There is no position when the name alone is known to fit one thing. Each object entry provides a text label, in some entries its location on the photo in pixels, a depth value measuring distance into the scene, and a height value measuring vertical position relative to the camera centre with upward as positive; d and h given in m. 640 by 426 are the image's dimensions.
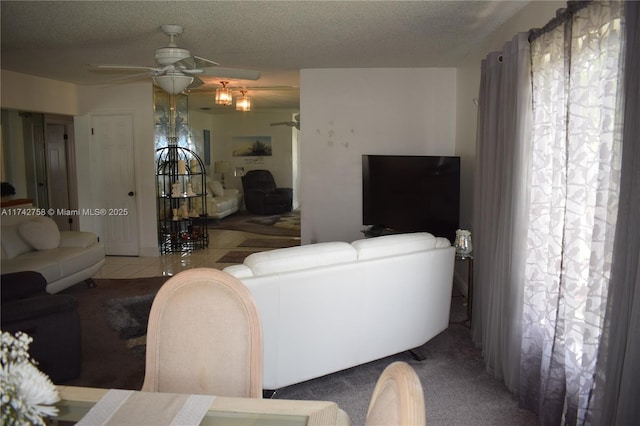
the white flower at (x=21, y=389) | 0.98 -0.46
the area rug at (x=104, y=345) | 3.22 -1.39
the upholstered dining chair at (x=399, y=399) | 0.90 -0.45
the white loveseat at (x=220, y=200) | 10.23 -0.77
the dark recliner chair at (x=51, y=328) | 3.01 -1.04
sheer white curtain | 2.00 -0.20
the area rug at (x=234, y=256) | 6.71 -1.31
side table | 3.84 -1.01
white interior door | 6.94 -0.28
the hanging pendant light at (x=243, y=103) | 6.88 +0.87
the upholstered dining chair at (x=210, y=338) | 1.65 -0.59
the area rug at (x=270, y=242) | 7.83 -1.27
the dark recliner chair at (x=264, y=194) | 11.34 -0.69
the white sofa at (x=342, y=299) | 2.71 -0.80
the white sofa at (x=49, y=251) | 4.64 -0.90
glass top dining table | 1.33 -0.69
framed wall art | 12.07 +0.47
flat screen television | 4.75 -0.30
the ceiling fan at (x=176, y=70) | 3.55 +0.72
